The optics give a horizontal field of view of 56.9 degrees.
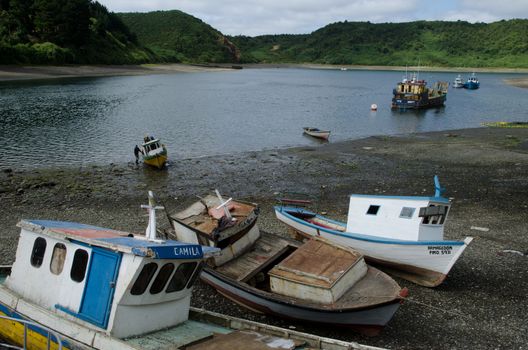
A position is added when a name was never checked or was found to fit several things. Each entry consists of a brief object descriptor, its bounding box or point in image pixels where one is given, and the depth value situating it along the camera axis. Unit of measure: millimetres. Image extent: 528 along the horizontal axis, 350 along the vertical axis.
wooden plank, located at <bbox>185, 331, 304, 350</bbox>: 10719
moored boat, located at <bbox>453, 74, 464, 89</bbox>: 137000
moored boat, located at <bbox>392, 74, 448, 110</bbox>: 81312
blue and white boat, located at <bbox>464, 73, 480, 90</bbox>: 131625
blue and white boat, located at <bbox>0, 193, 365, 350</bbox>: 10672
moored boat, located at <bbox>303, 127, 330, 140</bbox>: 52156
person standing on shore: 37619
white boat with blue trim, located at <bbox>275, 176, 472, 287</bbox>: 16812
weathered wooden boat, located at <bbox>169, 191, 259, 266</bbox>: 16000
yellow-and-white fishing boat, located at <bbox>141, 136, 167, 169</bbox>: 35969
